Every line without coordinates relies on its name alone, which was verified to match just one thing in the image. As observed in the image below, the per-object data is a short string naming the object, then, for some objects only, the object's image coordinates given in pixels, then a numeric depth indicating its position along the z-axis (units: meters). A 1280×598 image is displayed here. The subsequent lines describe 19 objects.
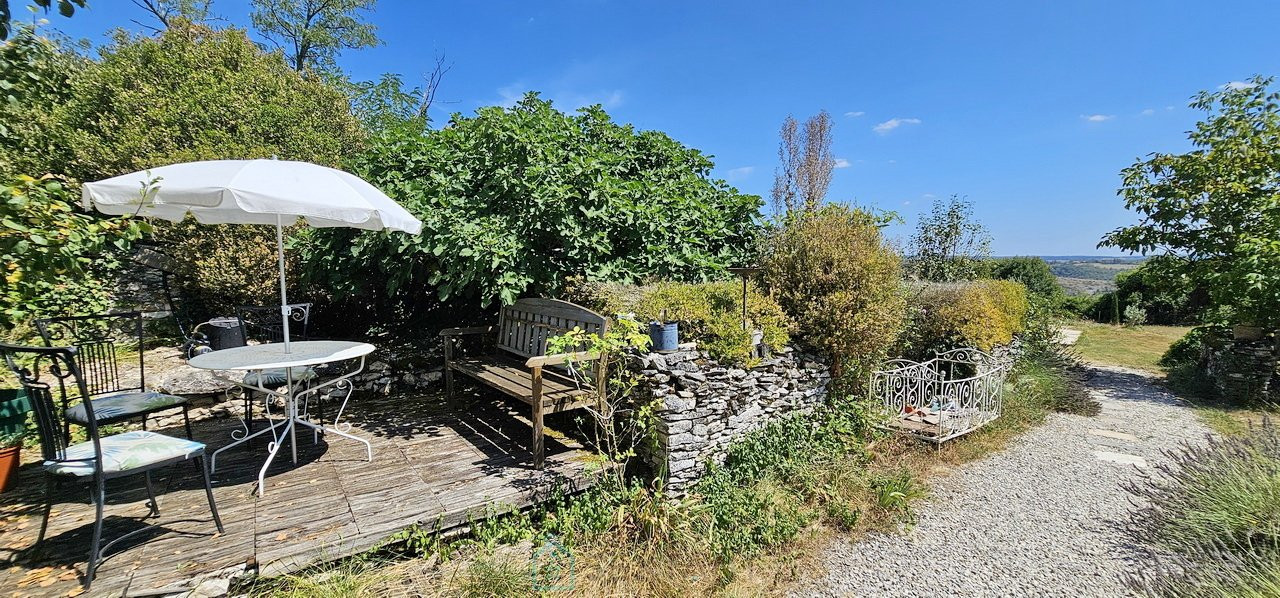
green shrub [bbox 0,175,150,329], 2.14
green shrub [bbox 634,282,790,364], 4.29
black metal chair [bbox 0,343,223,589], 2.36
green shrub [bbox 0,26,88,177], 2.21
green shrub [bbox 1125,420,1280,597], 2.79
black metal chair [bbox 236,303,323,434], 4.02
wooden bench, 3.82
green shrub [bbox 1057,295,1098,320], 17.81
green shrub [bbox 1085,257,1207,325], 15.70
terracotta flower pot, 3.28
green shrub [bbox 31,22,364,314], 6.17
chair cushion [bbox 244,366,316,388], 3.85
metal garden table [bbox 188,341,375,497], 3.31
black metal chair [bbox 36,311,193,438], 3.22
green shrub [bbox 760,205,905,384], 4.91
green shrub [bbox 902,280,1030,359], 6.96
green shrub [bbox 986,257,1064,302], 16.78
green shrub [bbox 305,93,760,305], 4.87
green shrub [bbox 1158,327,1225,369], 9.08
